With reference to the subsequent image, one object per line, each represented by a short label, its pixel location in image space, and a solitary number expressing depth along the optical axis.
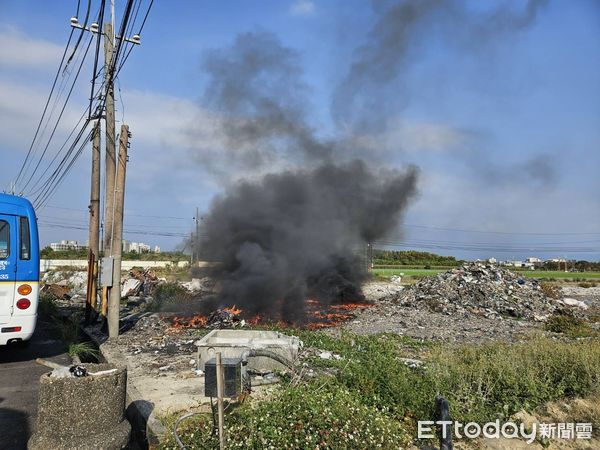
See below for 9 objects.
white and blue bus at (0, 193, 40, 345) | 7.39
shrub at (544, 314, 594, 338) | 11.95
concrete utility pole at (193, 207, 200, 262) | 19.25
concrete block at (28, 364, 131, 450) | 3.98
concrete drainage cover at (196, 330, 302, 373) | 6.84
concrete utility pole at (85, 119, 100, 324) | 12.31
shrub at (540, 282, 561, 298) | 20.41
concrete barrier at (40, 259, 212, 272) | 35.36
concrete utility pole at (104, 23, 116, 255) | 10.63
